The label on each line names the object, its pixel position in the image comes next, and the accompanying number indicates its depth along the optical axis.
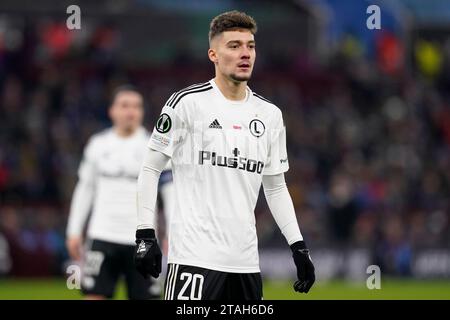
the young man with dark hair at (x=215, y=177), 14.36
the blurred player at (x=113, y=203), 21.11
